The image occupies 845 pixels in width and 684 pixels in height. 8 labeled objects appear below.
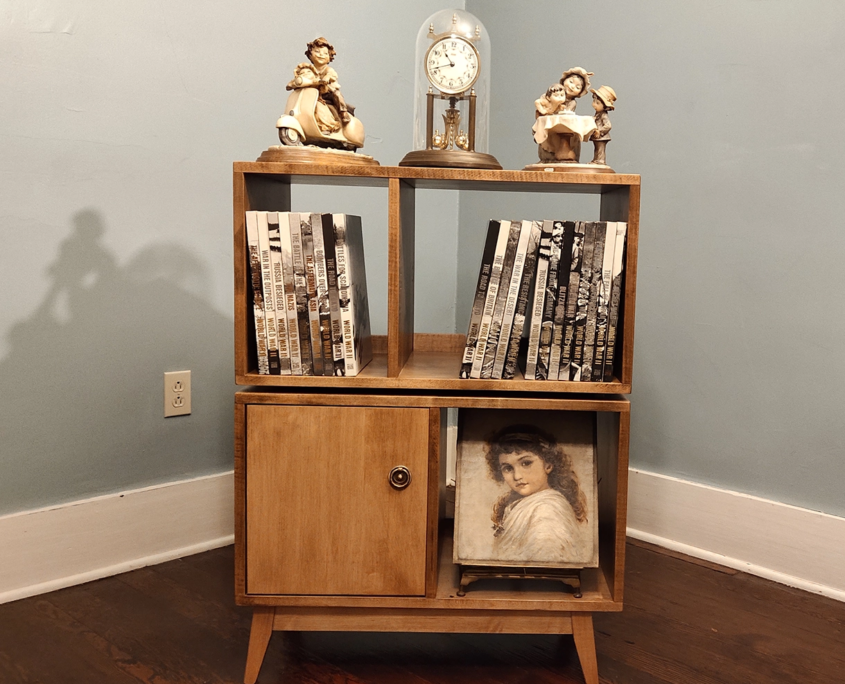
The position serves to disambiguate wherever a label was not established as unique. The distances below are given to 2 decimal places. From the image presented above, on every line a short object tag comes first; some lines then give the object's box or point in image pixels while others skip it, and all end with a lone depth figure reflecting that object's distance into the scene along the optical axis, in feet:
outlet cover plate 5.62
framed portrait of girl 4.09
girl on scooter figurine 4.09
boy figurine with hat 4.28
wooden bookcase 4.02
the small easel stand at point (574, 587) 4.15
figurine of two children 4.17
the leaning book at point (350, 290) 3.99
